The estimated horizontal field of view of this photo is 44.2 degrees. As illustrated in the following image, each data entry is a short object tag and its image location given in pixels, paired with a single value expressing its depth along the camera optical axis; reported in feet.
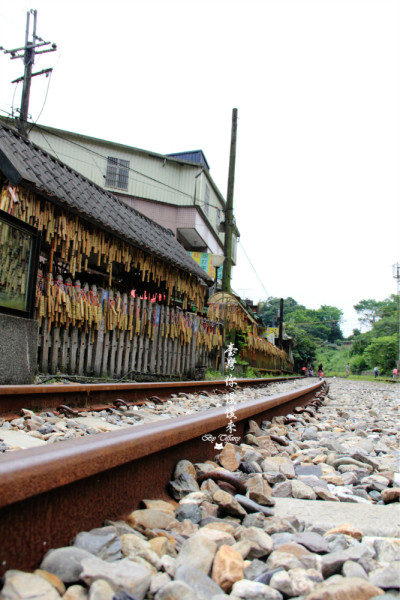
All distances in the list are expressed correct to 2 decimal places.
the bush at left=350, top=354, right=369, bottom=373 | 237.49
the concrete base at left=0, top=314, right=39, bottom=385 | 17.55
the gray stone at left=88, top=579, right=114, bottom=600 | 3.78
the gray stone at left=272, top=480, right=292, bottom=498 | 7.90
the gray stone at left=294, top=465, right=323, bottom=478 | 9.20
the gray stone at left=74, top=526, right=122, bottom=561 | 4.67
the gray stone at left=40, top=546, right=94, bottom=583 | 4.14
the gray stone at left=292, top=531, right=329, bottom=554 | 5.30
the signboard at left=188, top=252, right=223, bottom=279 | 80.79
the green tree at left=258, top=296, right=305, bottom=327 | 317.59
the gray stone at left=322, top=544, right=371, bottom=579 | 4.79
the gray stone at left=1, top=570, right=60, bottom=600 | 3.60
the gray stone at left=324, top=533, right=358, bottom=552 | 5.44
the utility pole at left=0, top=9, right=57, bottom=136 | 50.87
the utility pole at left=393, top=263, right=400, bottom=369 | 206.59
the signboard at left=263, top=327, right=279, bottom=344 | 142.41
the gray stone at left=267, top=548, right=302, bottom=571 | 4.73
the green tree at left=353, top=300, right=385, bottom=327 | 377.30
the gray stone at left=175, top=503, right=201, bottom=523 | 6.25
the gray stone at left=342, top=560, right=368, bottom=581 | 4.64
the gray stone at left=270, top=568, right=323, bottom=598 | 4.32
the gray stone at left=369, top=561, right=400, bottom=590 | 4.41
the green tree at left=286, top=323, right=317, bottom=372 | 183.11
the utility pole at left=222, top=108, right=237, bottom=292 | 57.06
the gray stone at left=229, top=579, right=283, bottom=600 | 4.17
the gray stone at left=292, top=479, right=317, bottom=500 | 7.78
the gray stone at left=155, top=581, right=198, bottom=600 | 3.96
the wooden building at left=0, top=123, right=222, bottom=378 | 22.31
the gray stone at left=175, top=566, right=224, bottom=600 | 4.18
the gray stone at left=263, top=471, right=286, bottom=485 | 8.49
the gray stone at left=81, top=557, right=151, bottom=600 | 4.04
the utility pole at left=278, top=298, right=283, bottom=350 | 133.57
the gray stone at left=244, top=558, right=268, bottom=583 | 4.64
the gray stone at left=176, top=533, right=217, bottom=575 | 4.67
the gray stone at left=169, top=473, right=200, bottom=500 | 7.12
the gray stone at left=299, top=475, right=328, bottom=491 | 8.41
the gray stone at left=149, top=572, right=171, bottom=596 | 4.17
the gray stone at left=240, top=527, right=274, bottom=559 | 5.09
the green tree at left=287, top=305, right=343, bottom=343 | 360.89
